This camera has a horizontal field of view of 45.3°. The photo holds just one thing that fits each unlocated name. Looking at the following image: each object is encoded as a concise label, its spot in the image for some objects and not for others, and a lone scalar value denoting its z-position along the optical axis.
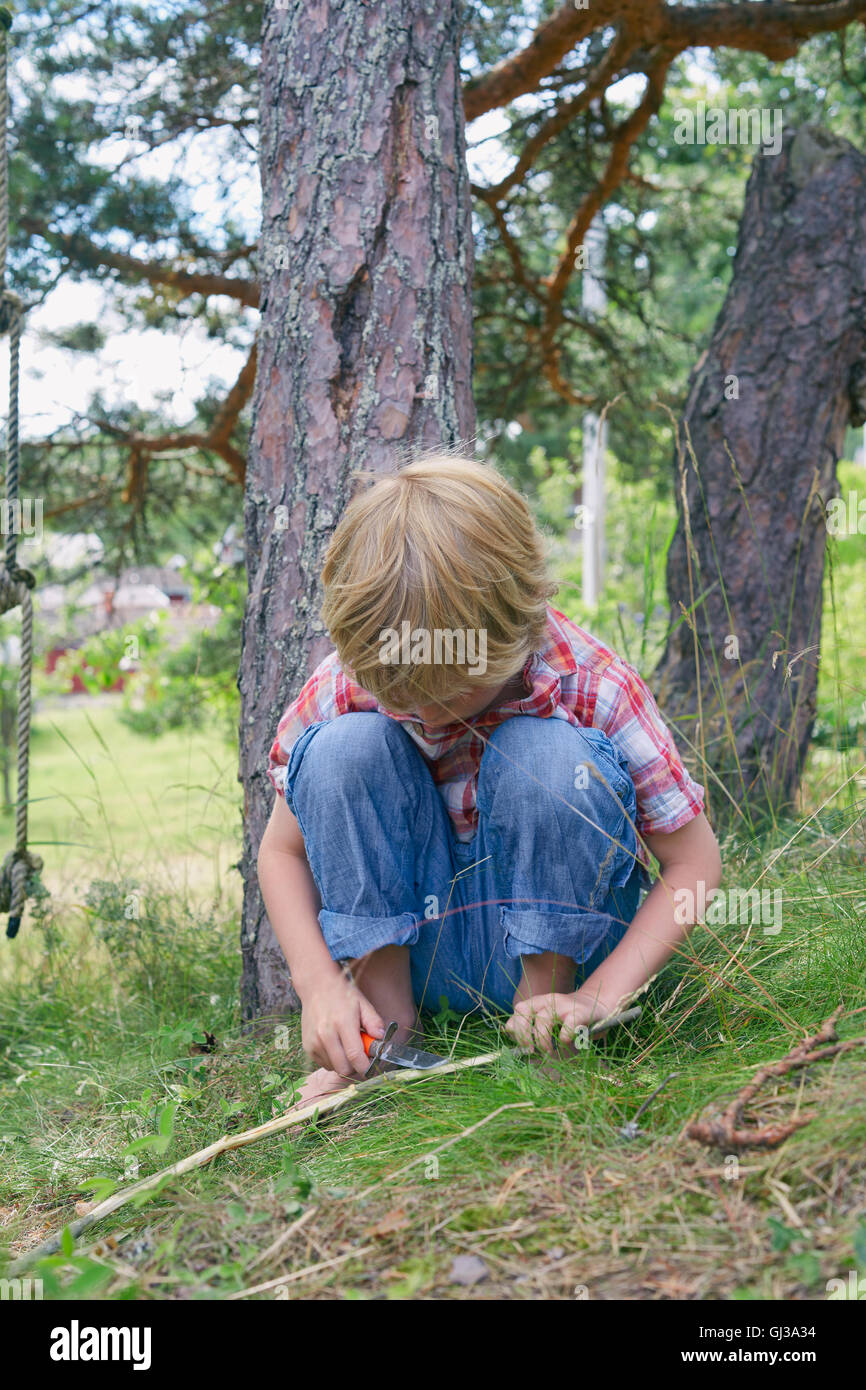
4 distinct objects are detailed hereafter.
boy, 1.48
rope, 2.34
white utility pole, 4.89
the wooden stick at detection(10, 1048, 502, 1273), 1.33
